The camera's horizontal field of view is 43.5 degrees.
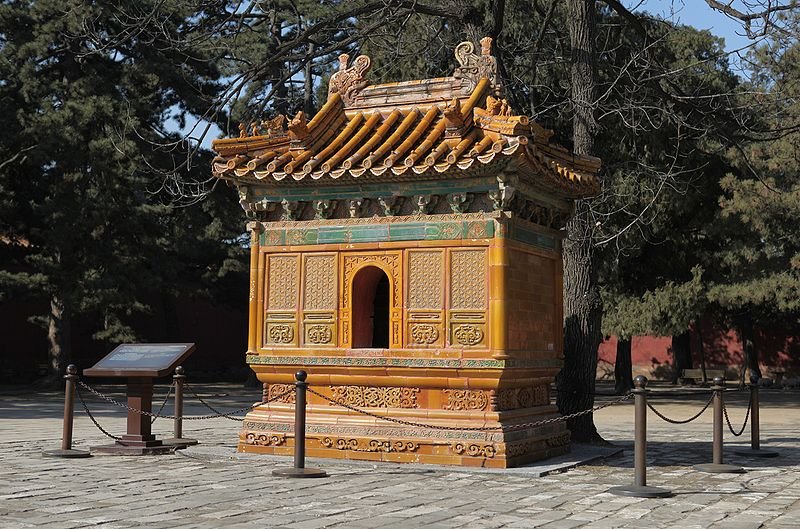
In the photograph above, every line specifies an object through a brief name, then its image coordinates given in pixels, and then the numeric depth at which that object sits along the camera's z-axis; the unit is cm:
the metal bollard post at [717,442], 1087
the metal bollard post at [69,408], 1221
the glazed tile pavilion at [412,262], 1119
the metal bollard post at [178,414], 1336
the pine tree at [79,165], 2791
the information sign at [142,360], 1239
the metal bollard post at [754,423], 1370
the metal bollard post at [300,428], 1028
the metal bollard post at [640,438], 952
